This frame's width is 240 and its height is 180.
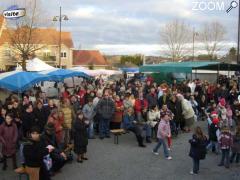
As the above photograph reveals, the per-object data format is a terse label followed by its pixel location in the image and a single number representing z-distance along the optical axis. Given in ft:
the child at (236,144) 27.53
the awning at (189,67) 56.77
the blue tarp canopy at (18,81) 41.61
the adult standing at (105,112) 36.39
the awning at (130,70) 122.97
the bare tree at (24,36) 95.42
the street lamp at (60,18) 91.46
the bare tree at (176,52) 166.90
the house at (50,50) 145.79
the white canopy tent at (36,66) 58.07
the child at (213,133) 30.46
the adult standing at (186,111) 39.10
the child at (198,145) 25.63
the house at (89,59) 193.35
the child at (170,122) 32.12
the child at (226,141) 27.13
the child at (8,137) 25.69
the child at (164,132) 29.74
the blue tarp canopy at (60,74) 51.48
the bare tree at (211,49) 162.04
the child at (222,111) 36.38
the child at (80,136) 28.04
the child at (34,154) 19.91
